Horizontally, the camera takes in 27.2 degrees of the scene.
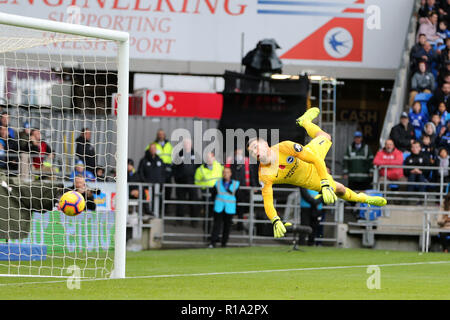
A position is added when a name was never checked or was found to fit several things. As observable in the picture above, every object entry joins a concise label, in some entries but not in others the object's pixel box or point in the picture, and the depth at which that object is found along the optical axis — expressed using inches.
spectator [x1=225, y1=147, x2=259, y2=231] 789.9
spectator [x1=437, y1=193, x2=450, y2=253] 729.6
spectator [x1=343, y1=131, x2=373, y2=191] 806.5
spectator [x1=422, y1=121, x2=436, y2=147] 796.6
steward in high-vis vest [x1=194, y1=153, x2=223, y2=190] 791.7
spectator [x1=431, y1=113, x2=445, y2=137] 804.0
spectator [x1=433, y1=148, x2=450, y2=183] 782.5
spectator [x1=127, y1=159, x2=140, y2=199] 771.4
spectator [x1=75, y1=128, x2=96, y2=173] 722.8
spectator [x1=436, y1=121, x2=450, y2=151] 799.1
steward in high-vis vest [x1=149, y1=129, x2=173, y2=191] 810.8
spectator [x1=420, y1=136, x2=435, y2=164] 785.4
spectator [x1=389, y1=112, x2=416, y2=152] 802.8
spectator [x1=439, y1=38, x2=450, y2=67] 862.5
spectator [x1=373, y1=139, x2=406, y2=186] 776.9
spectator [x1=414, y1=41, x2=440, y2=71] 861.8
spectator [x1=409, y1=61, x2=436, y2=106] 858.1
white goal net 478.0
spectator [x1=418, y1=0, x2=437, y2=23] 907.4
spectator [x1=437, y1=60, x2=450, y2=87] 840.4
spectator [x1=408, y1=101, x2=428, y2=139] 821.2
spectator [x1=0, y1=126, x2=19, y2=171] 676.1
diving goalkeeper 494.3
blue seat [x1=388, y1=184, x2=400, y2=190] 796.0
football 467.5
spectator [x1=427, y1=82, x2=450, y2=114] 828.0
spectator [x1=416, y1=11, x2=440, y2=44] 899.4
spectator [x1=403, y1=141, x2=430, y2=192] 777.6
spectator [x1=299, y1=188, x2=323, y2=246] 751.7
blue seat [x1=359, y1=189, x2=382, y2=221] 755.4
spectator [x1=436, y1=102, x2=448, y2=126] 815.7
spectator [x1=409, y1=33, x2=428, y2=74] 861.8
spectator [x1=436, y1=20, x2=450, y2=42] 900.6
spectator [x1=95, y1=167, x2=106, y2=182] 709.2
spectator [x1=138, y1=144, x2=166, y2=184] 788.9
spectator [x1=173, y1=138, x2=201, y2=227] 801.6
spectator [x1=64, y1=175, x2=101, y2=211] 611.2
